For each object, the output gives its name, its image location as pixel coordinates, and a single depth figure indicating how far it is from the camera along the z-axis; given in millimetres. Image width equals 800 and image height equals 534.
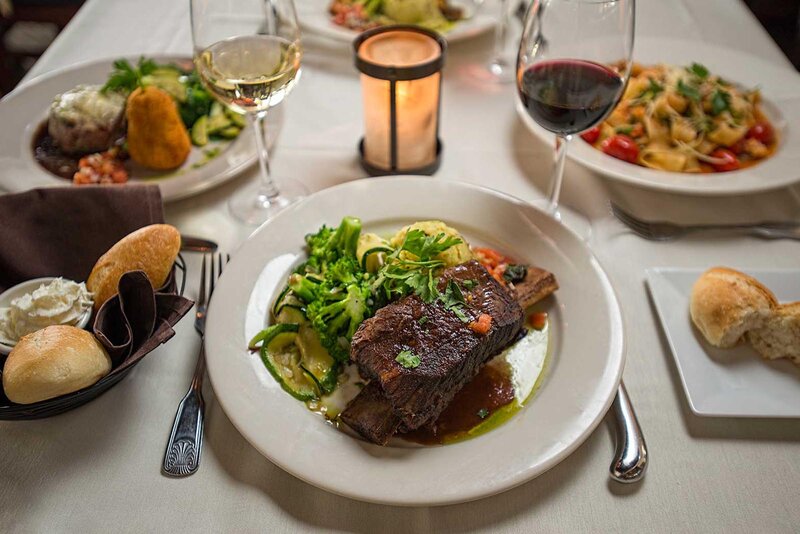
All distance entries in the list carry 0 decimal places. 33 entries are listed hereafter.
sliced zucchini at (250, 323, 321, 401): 539
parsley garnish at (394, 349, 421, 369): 502
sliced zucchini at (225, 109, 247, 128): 785
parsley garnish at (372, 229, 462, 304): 550
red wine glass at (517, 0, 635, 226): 601
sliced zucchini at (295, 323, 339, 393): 545
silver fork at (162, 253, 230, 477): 508
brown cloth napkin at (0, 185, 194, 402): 578
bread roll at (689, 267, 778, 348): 552
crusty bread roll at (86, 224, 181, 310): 549
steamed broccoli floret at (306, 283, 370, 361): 553
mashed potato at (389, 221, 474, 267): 603
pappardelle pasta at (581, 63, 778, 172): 743
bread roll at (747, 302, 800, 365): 547
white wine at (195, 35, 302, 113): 630
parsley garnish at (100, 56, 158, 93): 761
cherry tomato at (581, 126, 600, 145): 780
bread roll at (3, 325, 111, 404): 472
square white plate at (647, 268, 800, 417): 524
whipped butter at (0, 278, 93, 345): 518
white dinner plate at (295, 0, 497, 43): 901
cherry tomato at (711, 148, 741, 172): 731
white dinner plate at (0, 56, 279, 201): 702
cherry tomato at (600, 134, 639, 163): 746
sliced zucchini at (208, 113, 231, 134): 775
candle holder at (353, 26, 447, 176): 681
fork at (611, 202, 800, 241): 675
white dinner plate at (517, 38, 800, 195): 683
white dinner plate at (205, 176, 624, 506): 480
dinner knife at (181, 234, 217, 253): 655
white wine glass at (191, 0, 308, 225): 629
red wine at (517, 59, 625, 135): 609
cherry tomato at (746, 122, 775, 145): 760
